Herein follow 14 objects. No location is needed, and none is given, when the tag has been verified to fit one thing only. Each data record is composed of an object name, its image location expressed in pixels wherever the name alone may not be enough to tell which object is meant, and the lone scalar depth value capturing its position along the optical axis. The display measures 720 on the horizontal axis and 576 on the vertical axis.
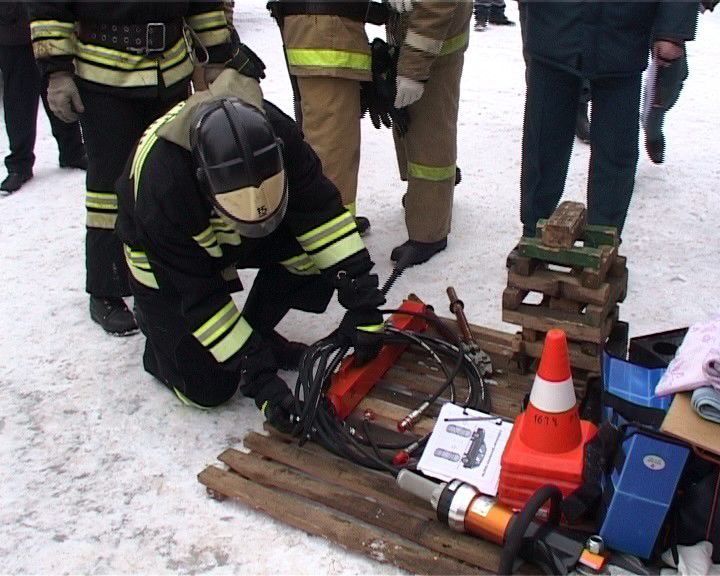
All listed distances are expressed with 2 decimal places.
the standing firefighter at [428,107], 3.55
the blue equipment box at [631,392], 2.28
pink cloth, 2.09
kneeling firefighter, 2.47
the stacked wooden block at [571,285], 2.76
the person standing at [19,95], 5.11
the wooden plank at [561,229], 2.78
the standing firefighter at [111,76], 3.22
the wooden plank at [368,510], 2.27
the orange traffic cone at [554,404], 2.30
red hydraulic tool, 2.89
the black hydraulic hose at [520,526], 2.05
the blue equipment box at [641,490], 2.09
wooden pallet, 2.30
